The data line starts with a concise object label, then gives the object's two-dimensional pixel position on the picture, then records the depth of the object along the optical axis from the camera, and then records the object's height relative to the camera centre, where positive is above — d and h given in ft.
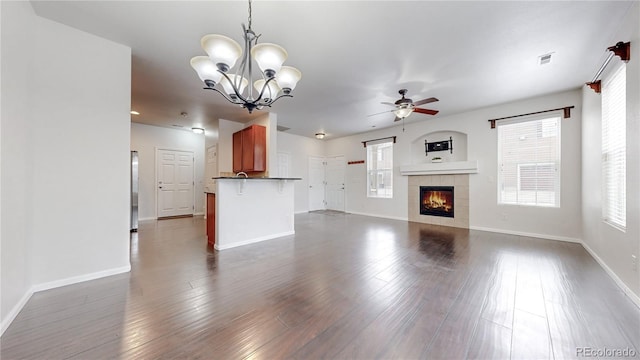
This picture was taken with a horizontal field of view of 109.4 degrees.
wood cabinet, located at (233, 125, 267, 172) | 17.01 +2.36
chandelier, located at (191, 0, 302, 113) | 5.85 +3.31
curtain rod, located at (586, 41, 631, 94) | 7.40 +4.32
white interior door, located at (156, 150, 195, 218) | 21.97 -0.36
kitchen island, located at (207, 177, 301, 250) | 12.05 -1.79
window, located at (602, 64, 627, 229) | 8.20 +1.27
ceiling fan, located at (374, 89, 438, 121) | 12.73 +4.17
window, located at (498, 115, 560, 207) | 14.15 +1.23
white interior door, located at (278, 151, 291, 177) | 24.80 +1.76
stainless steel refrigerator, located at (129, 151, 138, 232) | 16.19 -0.87
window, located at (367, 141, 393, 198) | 22.56 +1.09
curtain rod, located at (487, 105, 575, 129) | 13.42 +4.17
